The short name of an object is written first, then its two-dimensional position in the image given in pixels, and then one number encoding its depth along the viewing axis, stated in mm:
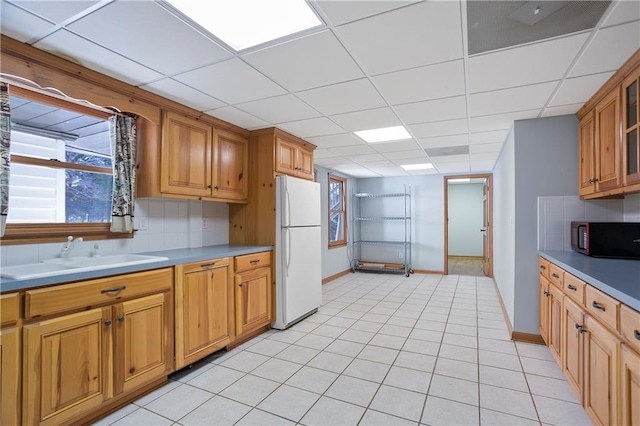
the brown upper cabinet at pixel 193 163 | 2648
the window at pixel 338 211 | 6512
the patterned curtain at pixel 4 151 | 1820
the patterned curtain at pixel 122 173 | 2496
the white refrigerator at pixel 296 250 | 3434
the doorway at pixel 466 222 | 8952
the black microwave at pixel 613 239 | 2320
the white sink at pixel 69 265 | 1651
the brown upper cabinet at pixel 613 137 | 1984
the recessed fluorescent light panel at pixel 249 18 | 1493
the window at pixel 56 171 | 2047
